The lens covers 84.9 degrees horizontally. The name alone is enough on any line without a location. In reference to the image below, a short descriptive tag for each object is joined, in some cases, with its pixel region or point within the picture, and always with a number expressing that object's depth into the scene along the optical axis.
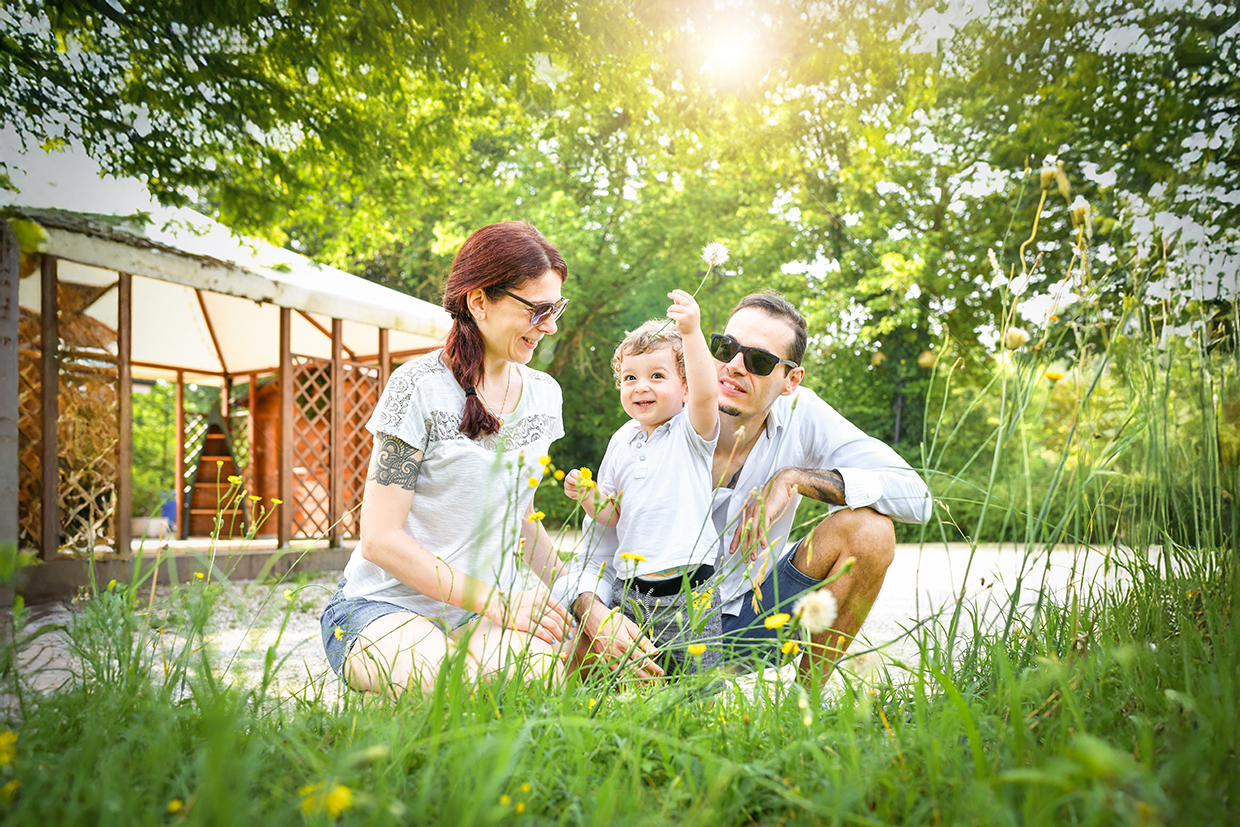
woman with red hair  1.53
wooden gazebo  3.81
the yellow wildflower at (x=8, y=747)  0.69
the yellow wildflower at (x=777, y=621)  0.90
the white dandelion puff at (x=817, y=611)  0.87
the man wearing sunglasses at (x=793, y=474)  1.81
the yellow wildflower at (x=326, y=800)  0.58
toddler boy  1.67
